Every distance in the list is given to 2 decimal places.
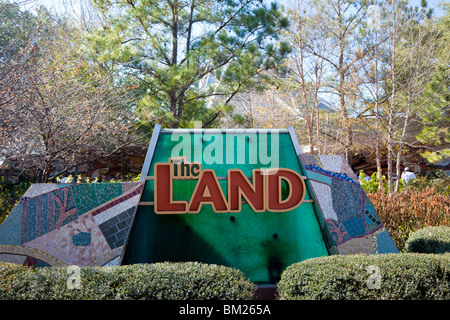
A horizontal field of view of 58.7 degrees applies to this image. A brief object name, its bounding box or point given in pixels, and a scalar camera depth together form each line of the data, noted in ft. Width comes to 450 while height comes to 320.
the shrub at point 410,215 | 25.70
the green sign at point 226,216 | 18.11
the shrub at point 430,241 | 19.26
